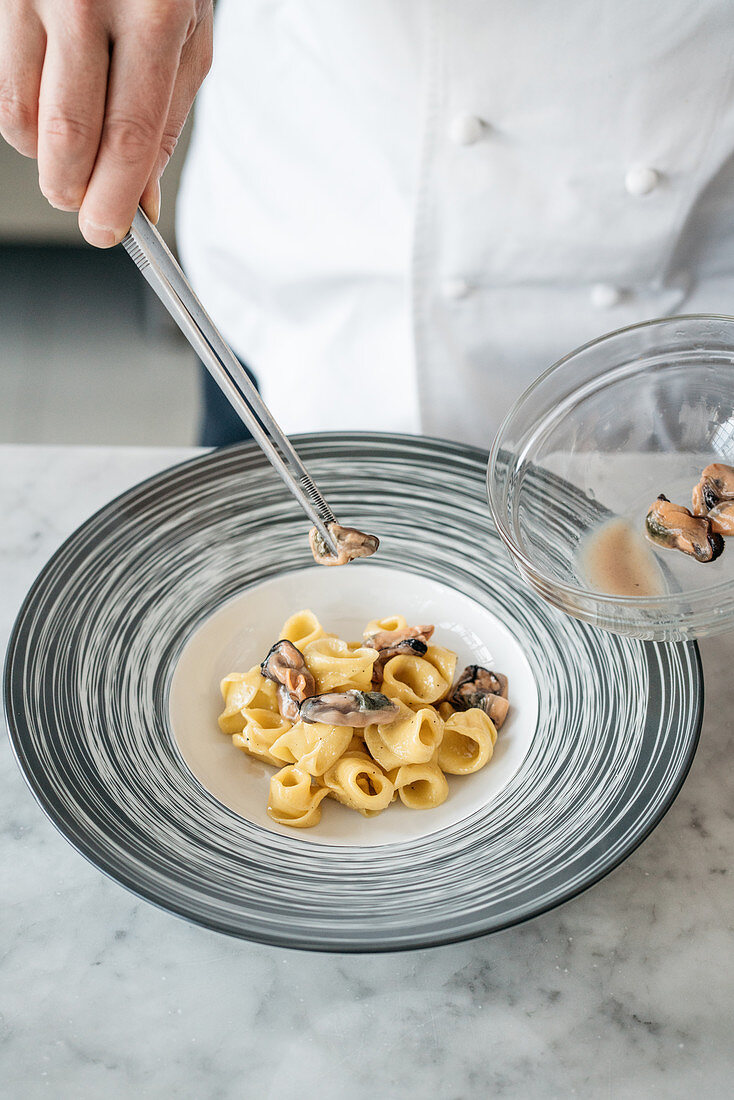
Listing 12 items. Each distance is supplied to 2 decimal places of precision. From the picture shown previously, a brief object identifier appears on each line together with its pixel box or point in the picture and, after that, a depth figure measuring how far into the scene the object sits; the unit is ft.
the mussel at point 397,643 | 3.37
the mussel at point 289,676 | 3.24
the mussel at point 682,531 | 2.89
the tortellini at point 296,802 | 3.05
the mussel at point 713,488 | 2.96
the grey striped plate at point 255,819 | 2.58
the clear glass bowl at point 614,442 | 3.06
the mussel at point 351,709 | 3.07
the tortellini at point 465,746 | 3.22
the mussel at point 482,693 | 3.31
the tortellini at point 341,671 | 3.30
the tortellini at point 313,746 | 3.11
